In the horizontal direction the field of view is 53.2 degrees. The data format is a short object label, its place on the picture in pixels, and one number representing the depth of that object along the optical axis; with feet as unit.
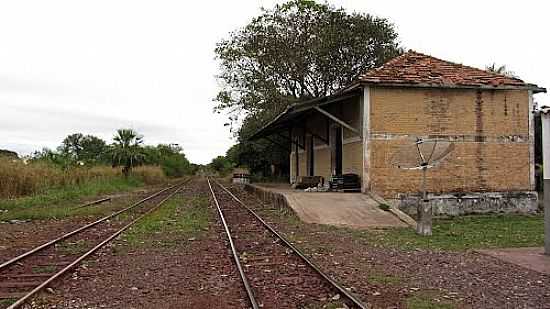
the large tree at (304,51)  108.99
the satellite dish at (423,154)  44.21
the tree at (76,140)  313.85
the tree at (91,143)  318.08
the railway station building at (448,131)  54.60
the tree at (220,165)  327.59
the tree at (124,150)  142.31
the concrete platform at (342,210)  45.52
